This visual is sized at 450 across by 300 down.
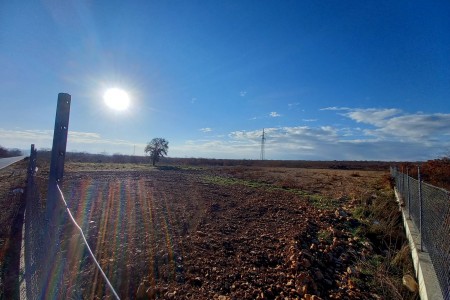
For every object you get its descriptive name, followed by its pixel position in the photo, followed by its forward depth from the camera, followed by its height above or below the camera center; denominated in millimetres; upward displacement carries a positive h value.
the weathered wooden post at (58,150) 2990 +119
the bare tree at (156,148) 41647 +2389
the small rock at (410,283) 4477 -1833
